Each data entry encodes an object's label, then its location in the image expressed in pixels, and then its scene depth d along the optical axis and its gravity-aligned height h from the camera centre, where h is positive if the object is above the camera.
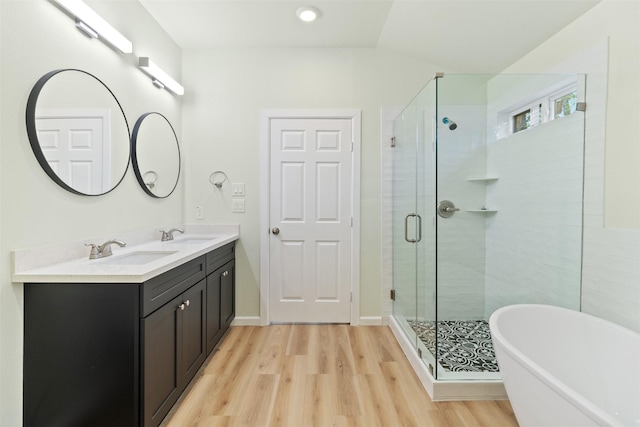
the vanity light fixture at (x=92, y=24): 1.57 +1.03
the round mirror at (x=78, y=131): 1.46 +0.41
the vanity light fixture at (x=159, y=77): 2.19 +1.03
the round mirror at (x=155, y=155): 2.24 +0.41
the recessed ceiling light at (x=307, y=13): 2.31 +1.52
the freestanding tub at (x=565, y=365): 1.15 -0.74
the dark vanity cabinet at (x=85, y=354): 1.37 -0.68
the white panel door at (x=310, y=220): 2.91 -0.13
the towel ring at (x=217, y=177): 2.93 +0.28
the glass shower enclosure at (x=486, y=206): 1.92 +0.01
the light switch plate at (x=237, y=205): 2.94 +0.01
